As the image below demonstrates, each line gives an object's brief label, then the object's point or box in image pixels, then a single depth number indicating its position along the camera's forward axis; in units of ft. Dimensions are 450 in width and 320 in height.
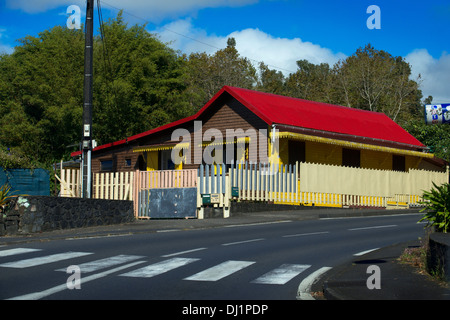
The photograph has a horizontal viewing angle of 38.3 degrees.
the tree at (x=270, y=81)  216.51
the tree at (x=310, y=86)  197.33
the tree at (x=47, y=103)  144.26
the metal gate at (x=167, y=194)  79.92
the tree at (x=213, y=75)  184.34
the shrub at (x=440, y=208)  39.50
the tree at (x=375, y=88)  181.98
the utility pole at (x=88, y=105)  72.43
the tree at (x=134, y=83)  133.18
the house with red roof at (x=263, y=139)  98.78
